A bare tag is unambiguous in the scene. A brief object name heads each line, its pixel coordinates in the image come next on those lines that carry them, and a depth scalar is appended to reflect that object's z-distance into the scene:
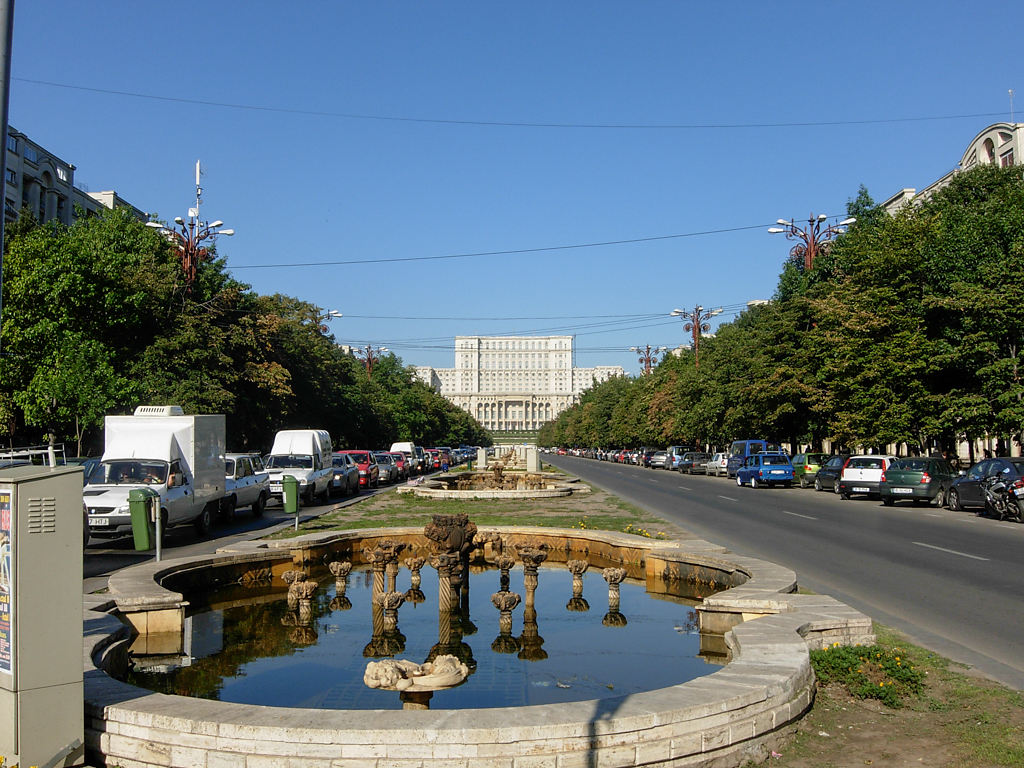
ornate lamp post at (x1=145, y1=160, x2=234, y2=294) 36.41
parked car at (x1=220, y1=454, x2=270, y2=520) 22.08
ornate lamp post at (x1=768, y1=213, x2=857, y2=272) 40.28
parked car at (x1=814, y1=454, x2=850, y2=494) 35.53
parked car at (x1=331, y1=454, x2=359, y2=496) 32.03
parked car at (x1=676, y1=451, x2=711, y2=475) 57.56
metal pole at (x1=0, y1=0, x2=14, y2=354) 6.12
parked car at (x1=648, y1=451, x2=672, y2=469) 70.26
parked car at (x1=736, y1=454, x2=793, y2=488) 39.22
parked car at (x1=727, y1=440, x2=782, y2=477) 47.05
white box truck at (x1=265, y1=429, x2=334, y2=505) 27.66
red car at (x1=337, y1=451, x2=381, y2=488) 37.88
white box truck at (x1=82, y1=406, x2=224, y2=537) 16.80
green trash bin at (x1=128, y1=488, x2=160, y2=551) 12.14
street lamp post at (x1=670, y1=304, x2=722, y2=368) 66.66
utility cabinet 4.71
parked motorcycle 22.50
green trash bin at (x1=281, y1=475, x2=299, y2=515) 17.92
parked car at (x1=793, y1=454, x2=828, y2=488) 39.81
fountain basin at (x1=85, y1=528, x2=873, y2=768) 4.73
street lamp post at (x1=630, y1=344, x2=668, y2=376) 106.94
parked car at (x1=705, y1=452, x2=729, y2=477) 52.99
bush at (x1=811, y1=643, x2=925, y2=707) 6.53
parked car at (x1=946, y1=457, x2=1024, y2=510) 24.38
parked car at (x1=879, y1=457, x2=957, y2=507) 27.94
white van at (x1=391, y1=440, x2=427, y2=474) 53.73
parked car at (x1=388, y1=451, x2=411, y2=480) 47.80
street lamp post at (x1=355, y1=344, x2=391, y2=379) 80.25
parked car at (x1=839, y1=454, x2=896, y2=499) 30.80
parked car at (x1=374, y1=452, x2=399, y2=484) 42.58
